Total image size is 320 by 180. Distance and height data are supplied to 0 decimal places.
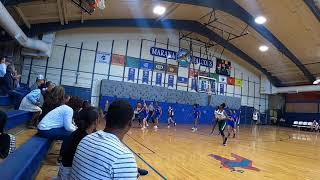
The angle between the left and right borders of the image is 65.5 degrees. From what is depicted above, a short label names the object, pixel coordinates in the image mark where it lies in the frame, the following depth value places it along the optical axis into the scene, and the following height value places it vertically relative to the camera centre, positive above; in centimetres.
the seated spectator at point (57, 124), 430 -38
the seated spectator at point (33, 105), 630 -12
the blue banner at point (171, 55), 2095 +489
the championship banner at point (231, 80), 2475 +353
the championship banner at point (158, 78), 2084 +269
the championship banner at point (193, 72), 2252 +371
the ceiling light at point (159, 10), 1484 +606
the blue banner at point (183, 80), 2196 +286
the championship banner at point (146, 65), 2028 +363
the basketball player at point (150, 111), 1570 -8
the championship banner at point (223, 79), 2420 +353
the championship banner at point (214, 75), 2363 +372
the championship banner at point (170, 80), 2142 +267
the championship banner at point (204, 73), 2299 +374
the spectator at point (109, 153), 140 -27
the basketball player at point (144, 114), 1394 -43
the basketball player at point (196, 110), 1702 +23
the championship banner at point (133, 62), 1983 +370
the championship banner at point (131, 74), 1977 +272
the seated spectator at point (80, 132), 299 -35
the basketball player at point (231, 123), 1148 -32
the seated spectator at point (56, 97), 505 +10
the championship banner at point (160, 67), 2086 +368
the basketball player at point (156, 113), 1637 -18
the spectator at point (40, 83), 785 +58
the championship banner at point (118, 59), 1930 +372
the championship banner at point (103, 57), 1877 +366
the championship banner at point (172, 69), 2152 +370
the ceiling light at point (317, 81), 2170 +363
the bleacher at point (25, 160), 224 -65
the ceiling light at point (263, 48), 2078 +595
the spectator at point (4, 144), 323 -60
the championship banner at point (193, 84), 2252 +264
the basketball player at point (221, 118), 941 -9
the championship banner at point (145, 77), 2029 +264
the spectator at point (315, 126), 2317 -29
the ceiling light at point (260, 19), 1560 +622
